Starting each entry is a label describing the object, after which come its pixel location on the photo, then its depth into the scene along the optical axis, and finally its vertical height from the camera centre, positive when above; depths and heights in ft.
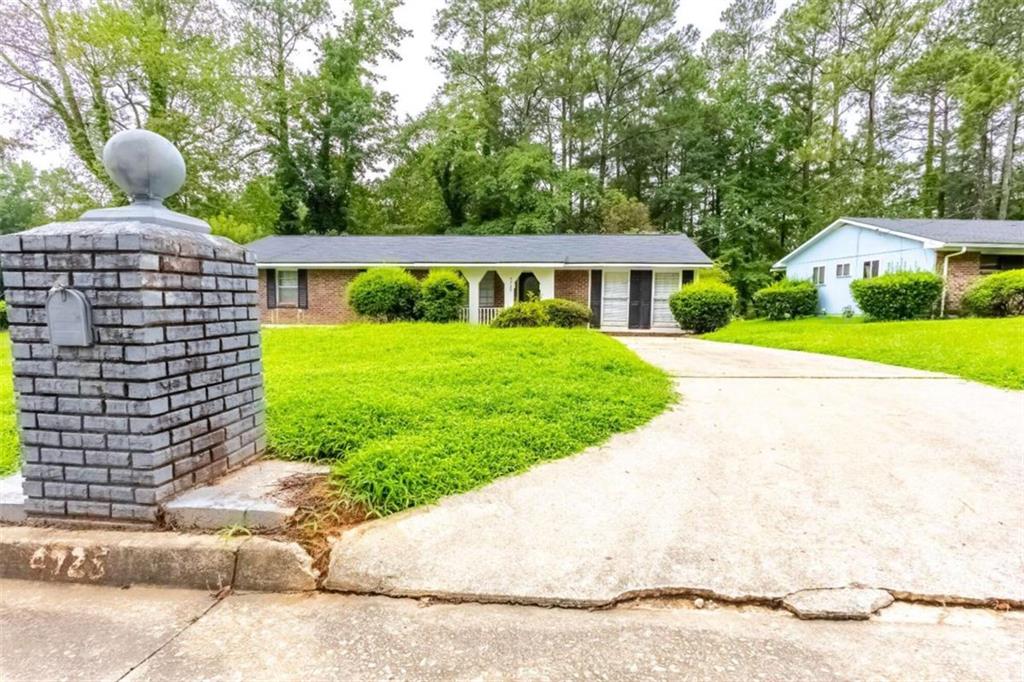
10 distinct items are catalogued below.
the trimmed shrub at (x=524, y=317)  42.98 -0.80
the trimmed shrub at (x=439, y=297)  45.78 +0.97
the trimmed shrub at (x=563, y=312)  44.27 -0.41
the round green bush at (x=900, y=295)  45.14 +1.10
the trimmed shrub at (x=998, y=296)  42.78 +0.93
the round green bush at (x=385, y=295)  45.75 +1.17
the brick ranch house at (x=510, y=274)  53.26 +3.67
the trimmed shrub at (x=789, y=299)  61.87 +0.94
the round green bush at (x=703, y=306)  47.52 +0.12
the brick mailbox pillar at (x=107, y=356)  7.02 -0.68
